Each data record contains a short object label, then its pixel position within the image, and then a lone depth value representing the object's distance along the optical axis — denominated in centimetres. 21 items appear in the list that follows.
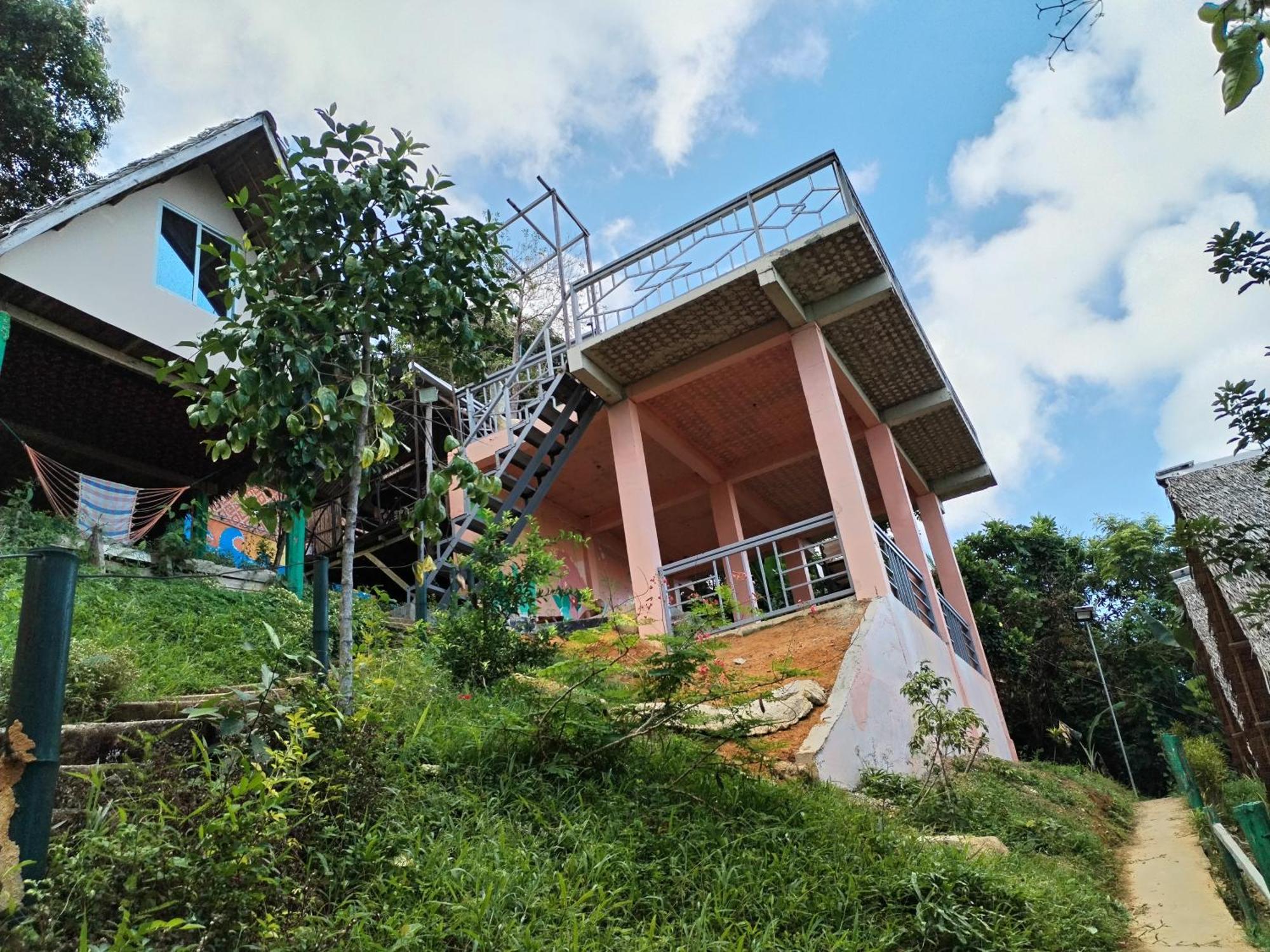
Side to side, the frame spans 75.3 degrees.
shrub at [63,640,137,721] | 351
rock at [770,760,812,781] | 519
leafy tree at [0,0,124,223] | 1370
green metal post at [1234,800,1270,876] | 405
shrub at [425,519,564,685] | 579
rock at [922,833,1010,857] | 445
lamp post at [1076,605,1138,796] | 1637
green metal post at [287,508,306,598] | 838
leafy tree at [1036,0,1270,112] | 121
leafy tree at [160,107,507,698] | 392
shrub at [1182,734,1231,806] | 931
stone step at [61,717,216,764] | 296
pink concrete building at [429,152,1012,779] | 842
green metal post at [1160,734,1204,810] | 906
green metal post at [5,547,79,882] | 229
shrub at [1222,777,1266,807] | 820
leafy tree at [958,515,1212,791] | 1783
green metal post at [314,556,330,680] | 368
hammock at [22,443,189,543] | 780
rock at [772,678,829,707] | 629
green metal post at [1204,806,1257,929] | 450
